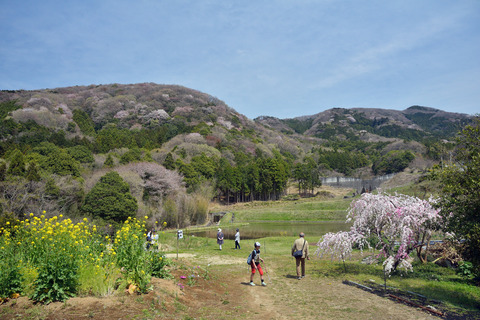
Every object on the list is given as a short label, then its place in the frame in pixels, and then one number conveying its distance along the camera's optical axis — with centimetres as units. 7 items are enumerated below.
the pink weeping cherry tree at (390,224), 1166
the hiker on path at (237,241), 2100
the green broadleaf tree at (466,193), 889
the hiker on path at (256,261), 1123
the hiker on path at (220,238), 2052
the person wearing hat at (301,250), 1210
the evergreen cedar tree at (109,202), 2716
